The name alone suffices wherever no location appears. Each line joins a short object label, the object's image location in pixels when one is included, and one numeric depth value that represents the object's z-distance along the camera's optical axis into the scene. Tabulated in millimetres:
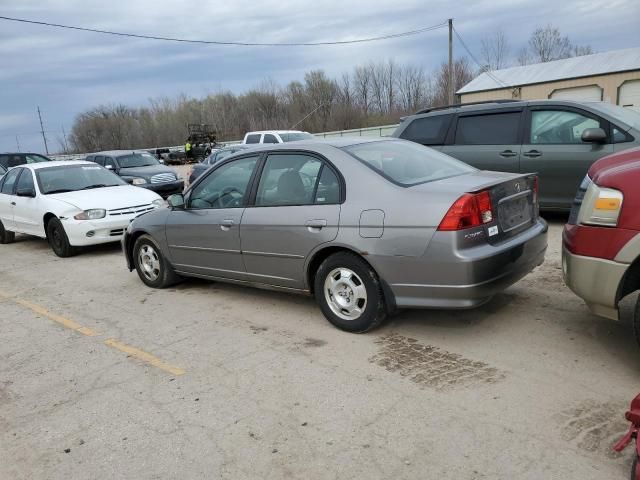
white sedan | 8609
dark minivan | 7254
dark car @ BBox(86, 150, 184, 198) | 14508
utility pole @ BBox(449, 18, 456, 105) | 31375
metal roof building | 30750
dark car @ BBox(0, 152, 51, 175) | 18484
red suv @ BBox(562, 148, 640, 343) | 3266
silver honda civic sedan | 3850
